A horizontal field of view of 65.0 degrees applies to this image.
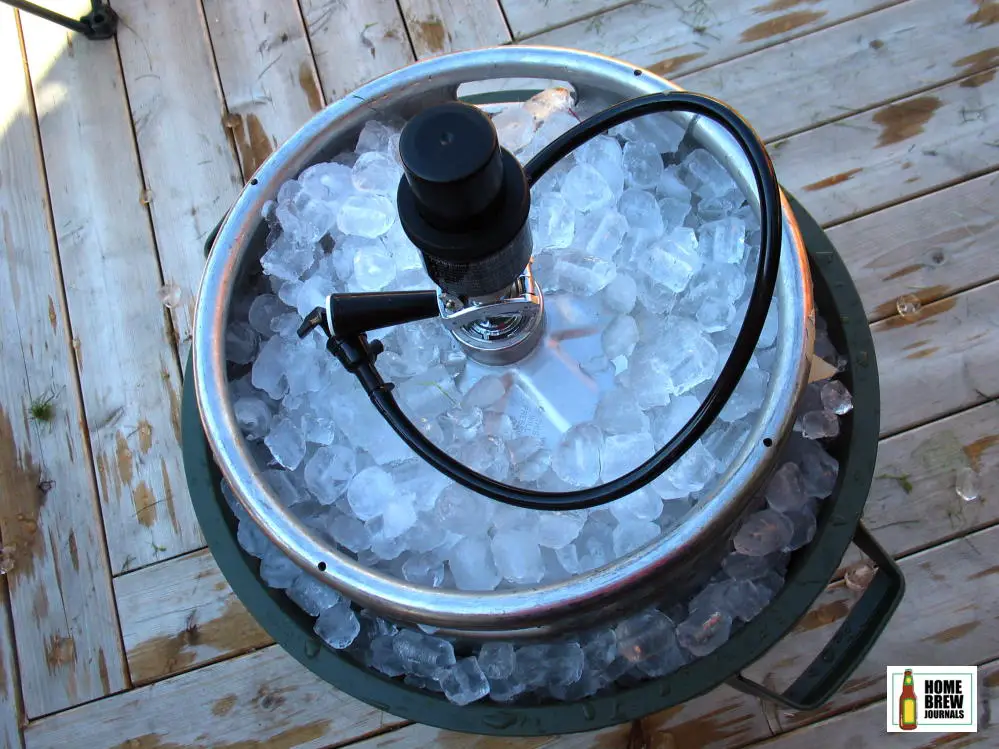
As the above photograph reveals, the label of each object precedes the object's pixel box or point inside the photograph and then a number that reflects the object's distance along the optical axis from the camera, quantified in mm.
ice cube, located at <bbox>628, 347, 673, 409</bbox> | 775
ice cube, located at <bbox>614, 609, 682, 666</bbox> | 800
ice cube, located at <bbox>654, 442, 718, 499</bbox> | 740
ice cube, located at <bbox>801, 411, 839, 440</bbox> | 796
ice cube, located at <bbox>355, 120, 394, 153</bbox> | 889
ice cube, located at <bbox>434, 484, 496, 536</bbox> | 760
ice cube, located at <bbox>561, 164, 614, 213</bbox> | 868
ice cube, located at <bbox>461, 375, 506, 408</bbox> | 799
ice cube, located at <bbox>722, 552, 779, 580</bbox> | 807
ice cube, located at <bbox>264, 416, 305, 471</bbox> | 813
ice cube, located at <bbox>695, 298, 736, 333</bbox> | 809
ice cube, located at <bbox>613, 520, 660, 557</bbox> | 742
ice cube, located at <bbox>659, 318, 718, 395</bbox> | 771
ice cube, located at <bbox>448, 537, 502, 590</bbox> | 768
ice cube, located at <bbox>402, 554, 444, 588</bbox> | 773
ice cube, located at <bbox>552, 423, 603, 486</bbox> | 752
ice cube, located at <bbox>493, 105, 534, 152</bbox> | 877
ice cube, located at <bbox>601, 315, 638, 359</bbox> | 801
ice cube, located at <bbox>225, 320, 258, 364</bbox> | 859
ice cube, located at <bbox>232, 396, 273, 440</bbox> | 826
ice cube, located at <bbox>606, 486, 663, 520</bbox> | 737
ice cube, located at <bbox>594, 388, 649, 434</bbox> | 771
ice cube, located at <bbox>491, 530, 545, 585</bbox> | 741
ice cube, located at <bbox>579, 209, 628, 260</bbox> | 857
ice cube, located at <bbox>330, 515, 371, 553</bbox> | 788
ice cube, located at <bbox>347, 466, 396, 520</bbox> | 781
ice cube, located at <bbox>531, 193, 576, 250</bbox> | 846
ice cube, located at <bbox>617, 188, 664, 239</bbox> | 872
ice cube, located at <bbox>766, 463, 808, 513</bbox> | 798
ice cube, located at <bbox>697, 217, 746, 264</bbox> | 831
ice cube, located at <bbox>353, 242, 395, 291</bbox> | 831
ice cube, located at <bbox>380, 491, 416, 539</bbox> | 767
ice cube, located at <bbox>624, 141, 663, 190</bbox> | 897
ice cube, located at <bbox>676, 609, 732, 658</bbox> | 788
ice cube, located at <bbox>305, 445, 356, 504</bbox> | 806
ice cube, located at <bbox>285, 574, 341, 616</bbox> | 834
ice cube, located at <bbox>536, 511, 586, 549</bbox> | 739
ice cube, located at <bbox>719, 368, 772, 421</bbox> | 765
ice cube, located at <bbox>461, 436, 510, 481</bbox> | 771
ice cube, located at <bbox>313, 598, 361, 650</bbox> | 824
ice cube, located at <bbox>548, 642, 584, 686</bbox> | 815
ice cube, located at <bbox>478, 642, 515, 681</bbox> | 816
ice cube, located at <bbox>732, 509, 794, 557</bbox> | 779
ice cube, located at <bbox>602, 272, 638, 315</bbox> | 829
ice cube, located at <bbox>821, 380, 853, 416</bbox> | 804
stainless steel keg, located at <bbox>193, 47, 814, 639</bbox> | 650
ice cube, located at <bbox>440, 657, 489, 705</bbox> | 800
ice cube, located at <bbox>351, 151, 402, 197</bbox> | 860
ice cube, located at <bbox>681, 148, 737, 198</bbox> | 858
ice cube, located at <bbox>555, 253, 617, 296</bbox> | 818
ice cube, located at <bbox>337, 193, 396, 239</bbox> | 850
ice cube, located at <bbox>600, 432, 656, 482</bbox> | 763
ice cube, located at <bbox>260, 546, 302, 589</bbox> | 846
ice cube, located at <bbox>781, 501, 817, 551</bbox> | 800
